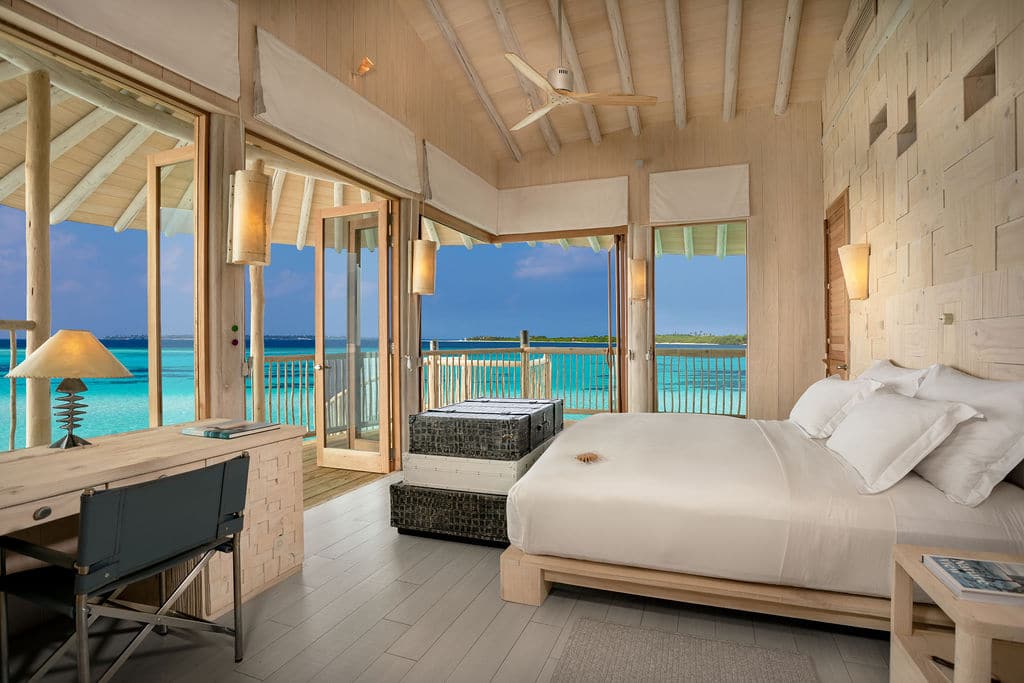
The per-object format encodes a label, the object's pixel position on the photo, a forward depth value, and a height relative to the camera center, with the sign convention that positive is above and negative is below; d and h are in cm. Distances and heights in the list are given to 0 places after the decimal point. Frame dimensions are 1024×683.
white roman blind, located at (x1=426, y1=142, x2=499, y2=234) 491 +147
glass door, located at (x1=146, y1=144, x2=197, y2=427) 277 +27
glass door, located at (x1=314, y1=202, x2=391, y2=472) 455 +1
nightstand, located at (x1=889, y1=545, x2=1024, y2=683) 115 -73
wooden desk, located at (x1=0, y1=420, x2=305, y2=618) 153 -47
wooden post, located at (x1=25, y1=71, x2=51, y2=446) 220 +50
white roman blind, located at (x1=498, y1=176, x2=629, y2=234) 578 +145
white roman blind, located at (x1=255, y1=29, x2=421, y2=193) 305 +148
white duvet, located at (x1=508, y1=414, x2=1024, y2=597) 175 -64
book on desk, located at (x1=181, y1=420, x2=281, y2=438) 226 -40
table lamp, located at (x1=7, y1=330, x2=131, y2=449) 181 -9
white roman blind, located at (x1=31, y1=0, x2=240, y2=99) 216 +138
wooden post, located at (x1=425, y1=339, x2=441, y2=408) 604 -51
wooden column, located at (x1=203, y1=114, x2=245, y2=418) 277 +30
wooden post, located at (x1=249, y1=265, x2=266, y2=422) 505 -9
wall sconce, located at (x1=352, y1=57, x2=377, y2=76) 381 +195
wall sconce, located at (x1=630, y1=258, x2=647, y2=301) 550 +57
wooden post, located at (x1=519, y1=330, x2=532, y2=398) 668 -30
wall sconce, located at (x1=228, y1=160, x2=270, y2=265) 262 +60
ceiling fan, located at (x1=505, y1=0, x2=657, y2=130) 359 +167
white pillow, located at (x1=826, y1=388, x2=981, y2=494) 188 -38
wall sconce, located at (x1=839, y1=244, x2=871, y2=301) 364 +44
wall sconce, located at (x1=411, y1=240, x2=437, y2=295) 441 +59
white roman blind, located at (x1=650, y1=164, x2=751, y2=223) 540 +145
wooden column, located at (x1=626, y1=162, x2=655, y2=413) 570 +20
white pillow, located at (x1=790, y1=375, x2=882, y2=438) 274 -38
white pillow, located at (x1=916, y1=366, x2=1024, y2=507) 174 -40
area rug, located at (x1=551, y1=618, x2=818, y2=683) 177 -113
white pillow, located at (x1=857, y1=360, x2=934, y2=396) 254 -23
